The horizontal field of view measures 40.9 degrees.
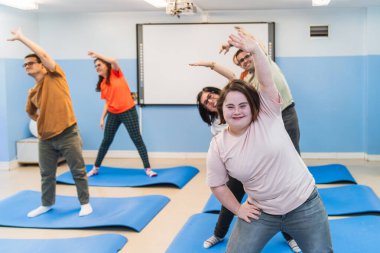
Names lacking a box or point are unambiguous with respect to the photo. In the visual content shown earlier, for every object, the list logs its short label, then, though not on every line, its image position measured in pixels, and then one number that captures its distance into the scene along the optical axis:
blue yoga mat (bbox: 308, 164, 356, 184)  5.49
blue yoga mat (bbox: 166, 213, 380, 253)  3.38
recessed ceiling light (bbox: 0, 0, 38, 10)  5.96
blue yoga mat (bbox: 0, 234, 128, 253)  3.48
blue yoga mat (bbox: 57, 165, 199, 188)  5.55
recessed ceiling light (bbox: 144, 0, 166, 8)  6.05
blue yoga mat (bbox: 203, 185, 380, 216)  4.25
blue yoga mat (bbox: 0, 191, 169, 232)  4.11
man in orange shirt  4.14
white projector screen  6.98
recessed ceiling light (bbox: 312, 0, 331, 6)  6.02
